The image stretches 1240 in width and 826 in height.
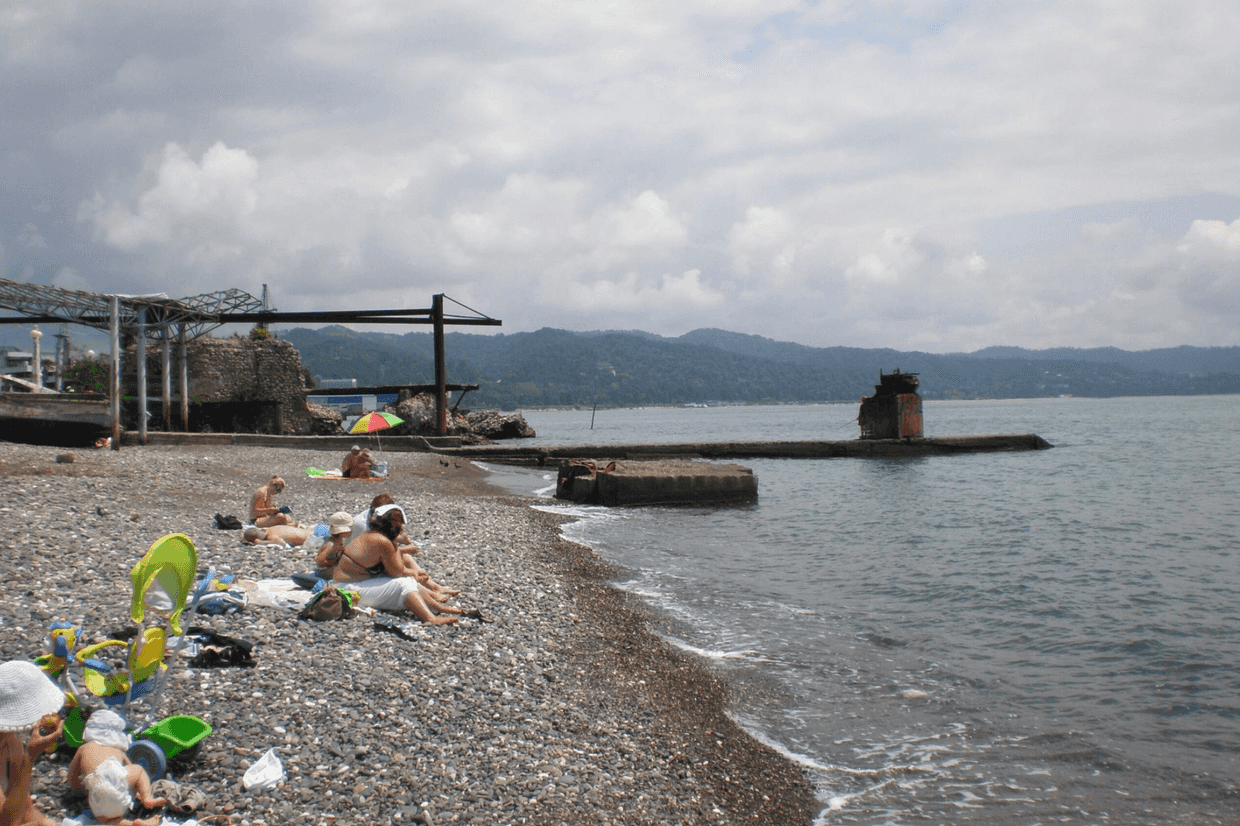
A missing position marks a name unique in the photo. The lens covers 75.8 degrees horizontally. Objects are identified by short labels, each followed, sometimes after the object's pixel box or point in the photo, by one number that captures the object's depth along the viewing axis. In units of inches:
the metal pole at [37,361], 1396.5
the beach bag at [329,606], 282.4
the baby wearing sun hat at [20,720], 131.1
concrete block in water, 859.4
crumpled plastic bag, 168.7
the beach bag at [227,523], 451.8
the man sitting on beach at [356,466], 818.8
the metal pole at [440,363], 1339.8
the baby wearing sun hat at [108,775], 145.4
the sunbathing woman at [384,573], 309.6
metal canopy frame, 849.5
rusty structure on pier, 1600.6
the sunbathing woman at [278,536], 416.5
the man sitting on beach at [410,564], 333.1
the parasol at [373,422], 866.8
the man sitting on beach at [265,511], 450.0
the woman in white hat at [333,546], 335.9
